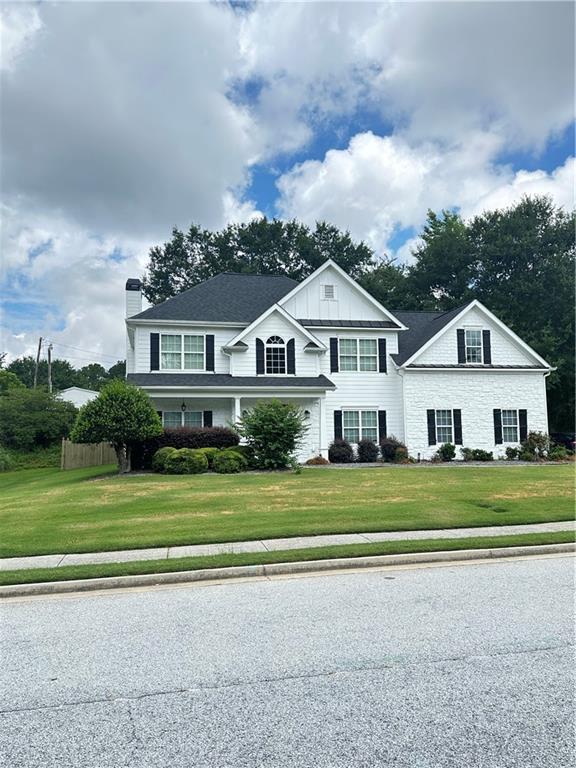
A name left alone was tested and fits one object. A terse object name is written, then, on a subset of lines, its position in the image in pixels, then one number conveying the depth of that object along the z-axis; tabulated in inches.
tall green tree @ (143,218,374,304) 1983.3
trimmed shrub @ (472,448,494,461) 974.9
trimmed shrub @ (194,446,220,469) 765.9
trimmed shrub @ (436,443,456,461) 976.9
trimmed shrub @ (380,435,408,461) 962.1
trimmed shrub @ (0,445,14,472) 1195.3
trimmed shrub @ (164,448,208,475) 725.9
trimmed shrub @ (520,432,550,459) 995.3
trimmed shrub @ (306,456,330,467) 915.4
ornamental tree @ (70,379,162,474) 715.4
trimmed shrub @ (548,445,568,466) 970.7
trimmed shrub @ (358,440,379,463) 962.7
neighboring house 2132.1
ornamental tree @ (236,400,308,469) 779.4
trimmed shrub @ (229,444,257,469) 788.0
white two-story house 946.1
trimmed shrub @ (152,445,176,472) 744.3
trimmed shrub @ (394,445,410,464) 944.9
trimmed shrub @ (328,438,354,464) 948.6
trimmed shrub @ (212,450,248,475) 731.4
